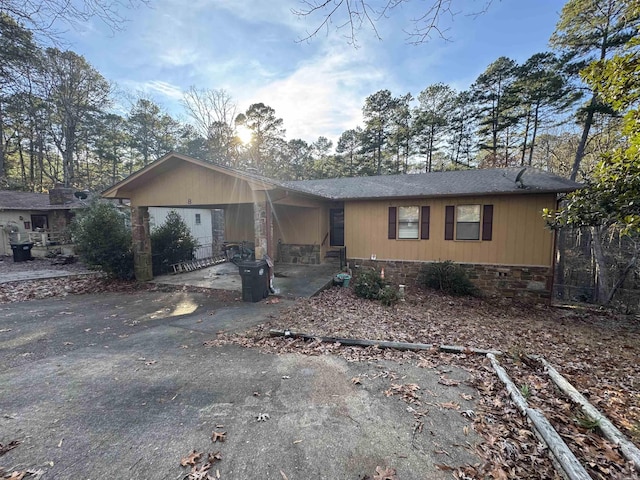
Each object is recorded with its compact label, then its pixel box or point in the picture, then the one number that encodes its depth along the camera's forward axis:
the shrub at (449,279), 8.84
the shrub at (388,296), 7.45
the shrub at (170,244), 10.17
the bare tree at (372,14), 2.89
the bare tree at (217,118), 21.59
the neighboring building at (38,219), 14.92
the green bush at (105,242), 8.80
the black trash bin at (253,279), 6.95
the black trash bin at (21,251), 13.13
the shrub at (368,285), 7.84
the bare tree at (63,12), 3.80
